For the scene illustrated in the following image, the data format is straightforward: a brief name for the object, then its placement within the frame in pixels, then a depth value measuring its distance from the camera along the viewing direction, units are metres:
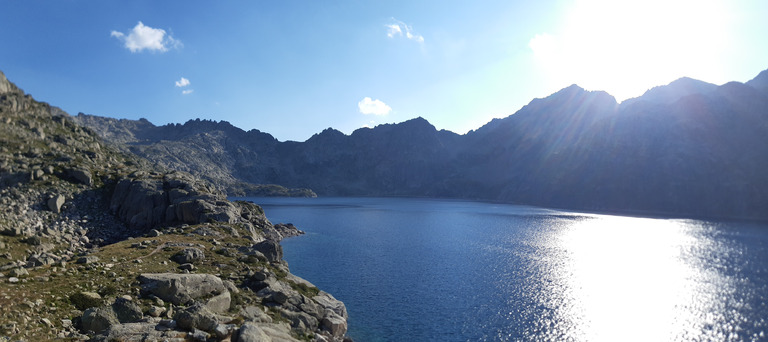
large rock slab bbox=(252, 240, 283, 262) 41.97
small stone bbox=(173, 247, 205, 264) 32.50
